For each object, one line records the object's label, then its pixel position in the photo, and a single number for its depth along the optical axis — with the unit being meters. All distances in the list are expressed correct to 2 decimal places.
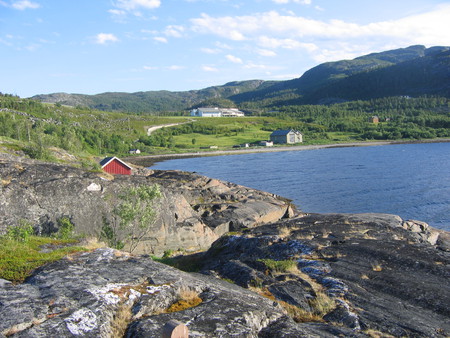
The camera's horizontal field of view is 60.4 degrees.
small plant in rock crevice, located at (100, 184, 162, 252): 23.72
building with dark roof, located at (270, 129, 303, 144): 180.75
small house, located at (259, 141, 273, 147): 170.32
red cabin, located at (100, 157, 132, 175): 54.19
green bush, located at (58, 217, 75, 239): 25.34
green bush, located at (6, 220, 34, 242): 16.11
